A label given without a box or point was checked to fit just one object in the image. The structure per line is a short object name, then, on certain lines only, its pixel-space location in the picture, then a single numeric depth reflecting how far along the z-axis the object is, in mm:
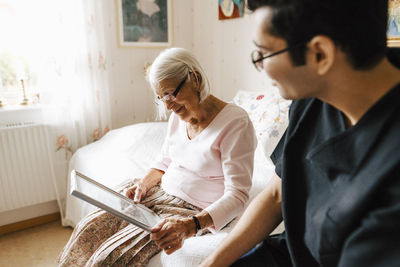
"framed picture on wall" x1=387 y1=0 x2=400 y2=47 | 1485
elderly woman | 1033
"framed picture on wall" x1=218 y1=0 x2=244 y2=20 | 2242
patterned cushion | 1724
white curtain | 1947
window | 1925
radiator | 1941
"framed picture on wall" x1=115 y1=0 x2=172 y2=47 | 2301
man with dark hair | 517
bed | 1717
